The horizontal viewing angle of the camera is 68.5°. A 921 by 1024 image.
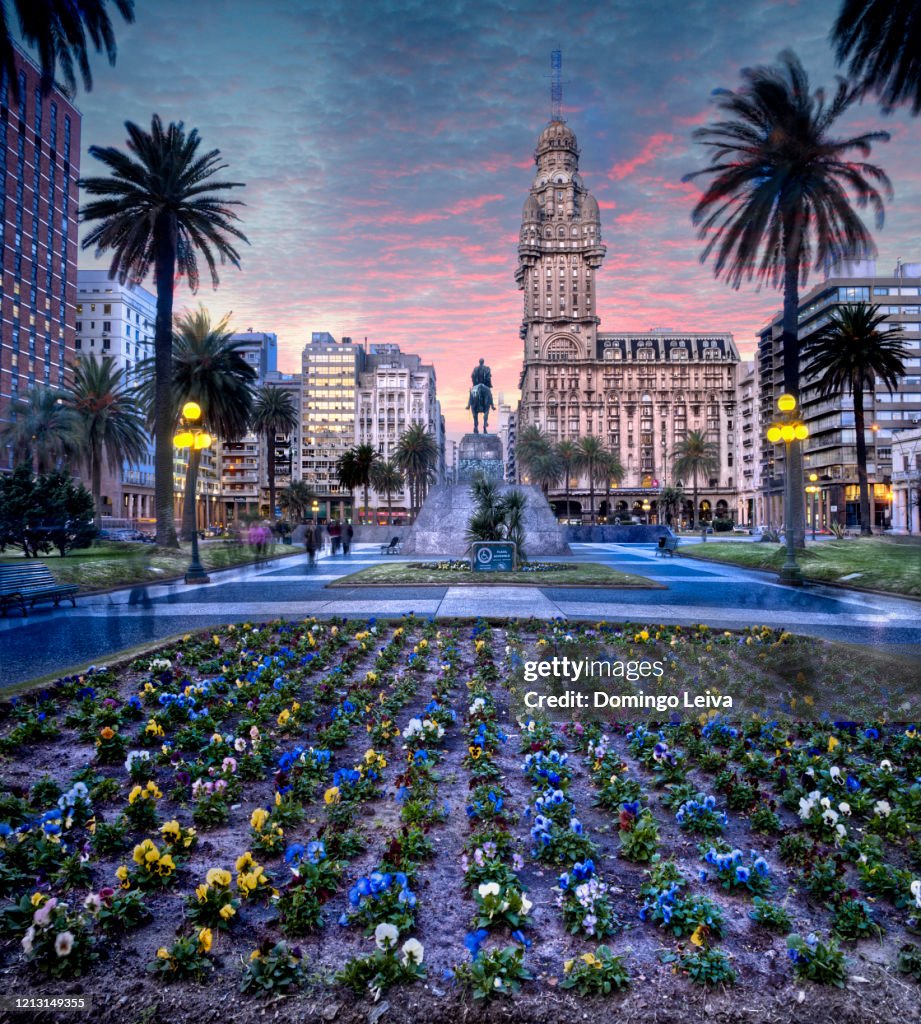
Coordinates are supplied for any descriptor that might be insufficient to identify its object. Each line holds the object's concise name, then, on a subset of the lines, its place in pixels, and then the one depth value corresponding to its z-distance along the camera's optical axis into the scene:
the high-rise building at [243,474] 163.00
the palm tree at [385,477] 90.75
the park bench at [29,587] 14.17
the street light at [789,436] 21.83
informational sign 22.84
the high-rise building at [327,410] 165.88
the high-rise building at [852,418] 94.06
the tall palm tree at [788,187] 27.28
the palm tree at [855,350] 44.62
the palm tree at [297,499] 97.62
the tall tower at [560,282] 140.62
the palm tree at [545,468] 101.25
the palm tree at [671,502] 101.24
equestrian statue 43.62
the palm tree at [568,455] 104.62
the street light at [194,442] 22.05
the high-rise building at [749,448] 124.50
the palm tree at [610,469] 106.88
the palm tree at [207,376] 39.12
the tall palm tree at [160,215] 30.31
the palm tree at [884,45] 17.12
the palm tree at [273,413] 74.06
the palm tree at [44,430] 50.62
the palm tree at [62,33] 15.11
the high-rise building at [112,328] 111.19
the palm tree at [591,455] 101.12
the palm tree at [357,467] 77.31
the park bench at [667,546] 36.19
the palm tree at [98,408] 50.38
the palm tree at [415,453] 80.75
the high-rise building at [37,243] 76.19
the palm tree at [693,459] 104.12
